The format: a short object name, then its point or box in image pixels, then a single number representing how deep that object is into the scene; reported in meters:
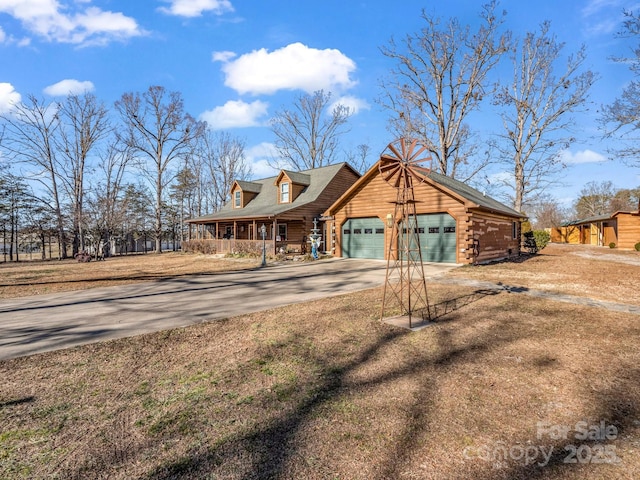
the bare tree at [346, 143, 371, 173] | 42.73
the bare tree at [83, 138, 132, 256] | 28.86
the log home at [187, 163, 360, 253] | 22.25
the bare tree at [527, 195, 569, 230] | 60.00
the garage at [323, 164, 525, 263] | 15.25
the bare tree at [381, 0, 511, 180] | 24.80
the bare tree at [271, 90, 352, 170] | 38.66
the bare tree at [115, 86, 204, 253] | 35.50
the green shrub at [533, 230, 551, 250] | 24.75
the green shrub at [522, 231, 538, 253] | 23.94
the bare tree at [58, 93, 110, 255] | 30.20
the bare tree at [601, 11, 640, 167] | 14.74
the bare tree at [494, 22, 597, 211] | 25.78
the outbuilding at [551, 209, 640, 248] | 26.61
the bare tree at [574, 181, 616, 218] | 55.28
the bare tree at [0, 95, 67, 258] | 28.95
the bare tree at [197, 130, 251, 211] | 44.31
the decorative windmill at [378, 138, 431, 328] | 6.56
